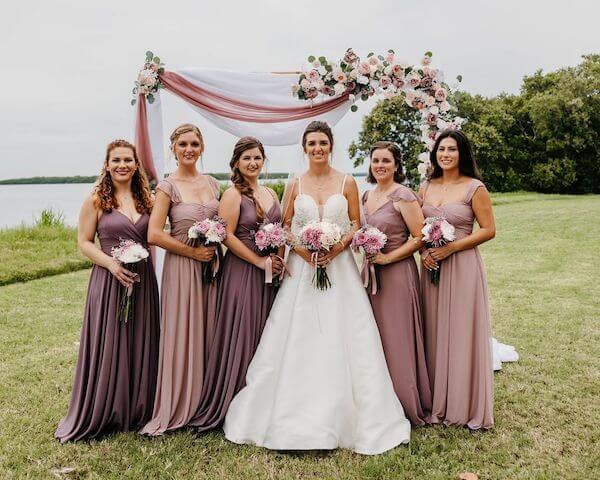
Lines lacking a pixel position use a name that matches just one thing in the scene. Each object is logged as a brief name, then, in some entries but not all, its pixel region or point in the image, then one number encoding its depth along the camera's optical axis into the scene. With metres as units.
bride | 4.51
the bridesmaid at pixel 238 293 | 4.86
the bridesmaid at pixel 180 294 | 4.78
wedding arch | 5.75
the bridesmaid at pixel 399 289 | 4.93
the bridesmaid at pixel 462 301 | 4.86
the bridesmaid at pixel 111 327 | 4.65
